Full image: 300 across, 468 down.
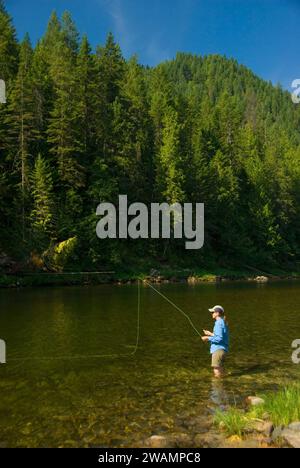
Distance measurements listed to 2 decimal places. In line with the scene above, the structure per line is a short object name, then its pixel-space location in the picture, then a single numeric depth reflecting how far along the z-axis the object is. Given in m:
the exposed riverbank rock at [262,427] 8.00
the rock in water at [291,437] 7.30
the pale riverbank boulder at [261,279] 55.00
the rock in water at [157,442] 7.81
